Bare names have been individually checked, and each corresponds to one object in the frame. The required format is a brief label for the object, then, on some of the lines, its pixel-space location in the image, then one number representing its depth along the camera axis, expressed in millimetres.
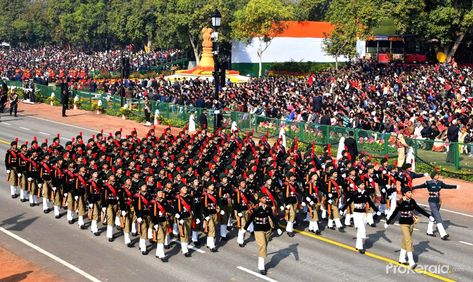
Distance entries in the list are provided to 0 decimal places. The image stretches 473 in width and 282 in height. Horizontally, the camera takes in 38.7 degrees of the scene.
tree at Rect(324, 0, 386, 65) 54031
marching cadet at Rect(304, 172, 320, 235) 19859
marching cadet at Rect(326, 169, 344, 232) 20141
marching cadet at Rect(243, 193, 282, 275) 16448
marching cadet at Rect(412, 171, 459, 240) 19781
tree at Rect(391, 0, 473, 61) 52781
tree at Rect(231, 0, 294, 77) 68938
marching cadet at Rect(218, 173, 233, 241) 18953
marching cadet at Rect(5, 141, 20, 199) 23609
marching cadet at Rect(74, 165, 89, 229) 20125
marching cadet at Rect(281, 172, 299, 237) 19781
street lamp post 32312
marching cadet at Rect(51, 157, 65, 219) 21109
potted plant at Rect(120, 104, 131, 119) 45719
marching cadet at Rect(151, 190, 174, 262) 17438
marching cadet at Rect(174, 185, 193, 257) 17688
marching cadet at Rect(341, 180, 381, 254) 18250
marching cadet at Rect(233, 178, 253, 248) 18641
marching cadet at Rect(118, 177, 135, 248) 18359
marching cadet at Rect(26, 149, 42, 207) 22547
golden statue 67375
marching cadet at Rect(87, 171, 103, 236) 19562
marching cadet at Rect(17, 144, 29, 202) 23156
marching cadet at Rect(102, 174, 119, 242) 18891
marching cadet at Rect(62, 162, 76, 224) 20531
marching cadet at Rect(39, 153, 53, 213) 21891
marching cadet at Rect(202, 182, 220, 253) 18281
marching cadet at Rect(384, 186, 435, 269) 16953
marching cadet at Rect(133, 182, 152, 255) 17734
